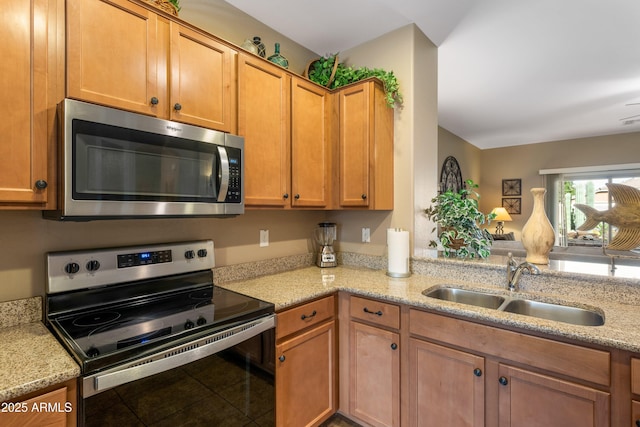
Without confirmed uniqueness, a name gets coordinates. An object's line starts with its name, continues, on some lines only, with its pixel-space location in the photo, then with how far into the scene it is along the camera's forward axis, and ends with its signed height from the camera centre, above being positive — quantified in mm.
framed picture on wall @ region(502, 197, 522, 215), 6957 +207
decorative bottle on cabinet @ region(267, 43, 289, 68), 2080 +1017
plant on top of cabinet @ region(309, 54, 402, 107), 2258 +1018
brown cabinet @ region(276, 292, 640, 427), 1206 -729
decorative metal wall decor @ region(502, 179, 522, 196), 6925 +600
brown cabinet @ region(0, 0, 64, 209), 1095 +404
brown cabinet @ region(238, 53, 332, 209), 1846 +503
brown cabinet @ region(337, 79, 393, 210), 2211 +473
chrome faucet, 1771 -319
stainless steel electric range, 1048 -441
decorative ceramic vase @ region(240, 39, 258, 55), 1926 +1019
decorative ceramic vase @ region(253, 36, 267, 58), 1999 +1061
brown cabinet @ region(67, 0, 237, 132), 1253 +673
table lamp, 6688 -57
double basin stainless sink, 1561 -494
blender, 2510 -237
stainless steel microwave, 1173 +204
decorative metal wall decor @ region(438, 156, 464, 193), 5539 +704
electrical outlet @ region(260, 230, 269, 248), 2270 -169
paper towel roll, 2154 -262
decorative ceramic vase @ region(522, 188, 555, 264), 1920 -124
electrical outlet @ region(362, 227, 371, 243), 2511 -162
